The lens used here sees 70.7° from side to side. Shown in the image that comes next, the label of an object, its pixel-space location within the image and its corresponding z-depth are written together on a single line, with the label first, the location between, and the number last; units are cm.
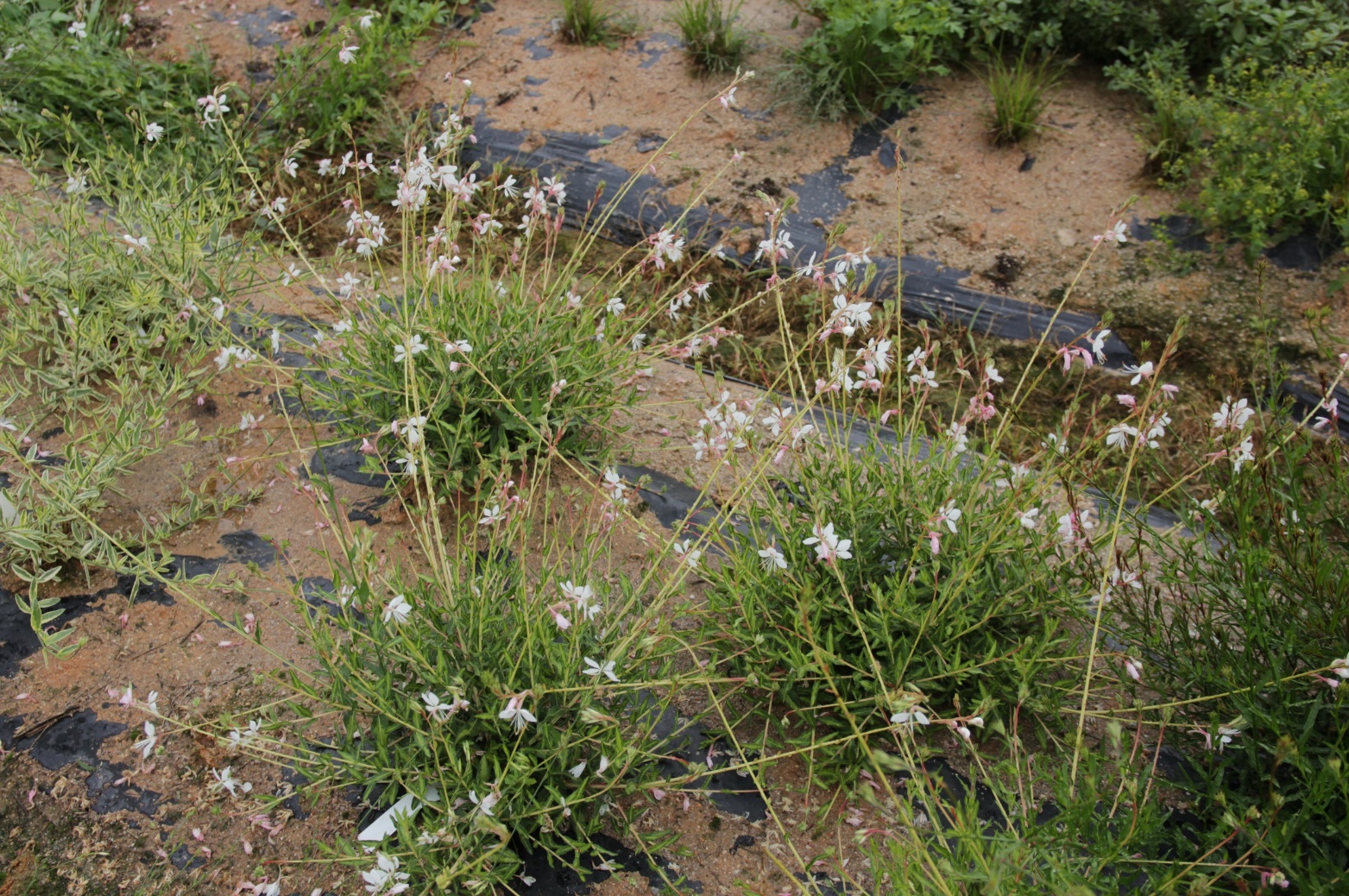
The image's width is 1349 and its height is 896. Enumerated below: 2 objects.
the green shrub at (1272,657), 183
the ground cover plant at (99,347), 258
